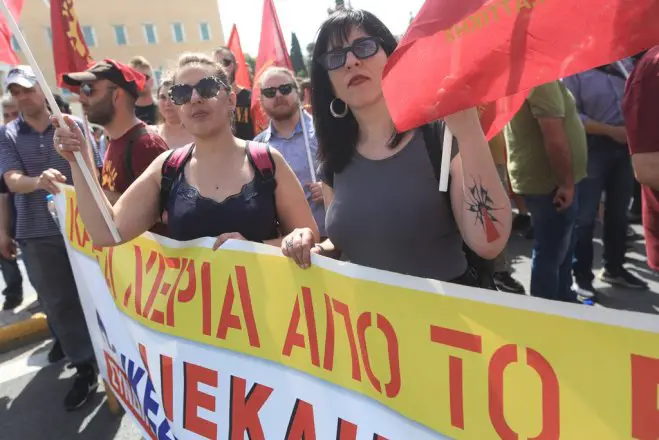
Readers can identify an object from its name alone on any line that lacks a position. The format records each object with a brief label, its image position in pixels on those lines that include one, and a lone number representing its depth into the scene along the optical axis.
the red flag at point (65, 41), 2.64
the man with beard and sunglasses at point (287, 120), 3.33
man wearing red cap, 2.50
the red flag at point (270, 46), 3.72
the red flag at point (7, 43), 2.18
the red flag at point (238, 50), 5.09
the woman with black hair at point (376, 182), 1.46
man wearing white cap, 3.16
